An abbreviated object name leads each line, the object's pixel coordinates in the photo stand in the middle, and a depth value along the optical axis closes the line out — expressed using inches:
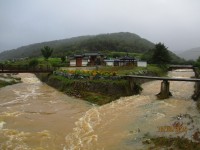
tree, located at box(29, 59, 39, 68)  1706.6
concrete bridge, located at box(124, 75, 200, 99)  784.0
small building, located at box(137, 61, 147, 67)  1634.0
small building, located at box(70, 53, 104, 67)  1711.8
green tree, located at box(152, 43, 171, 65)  1876.7
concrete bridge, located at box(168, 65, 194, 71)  2114.4
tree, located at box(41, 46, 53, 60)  1999.3
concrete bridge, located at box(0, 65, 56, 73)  1044.3
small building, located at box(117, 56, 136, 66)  1593.0
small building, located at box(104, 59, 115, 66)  1689.8
